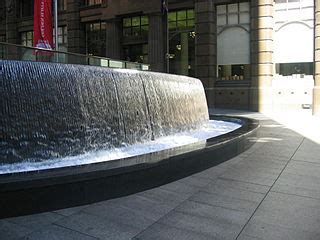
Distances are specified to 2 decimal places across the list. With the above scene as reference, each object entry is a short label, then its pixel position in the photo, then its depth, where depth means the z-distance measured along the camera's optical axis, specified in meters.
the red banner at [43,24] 20.89
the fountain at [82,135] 5.53
